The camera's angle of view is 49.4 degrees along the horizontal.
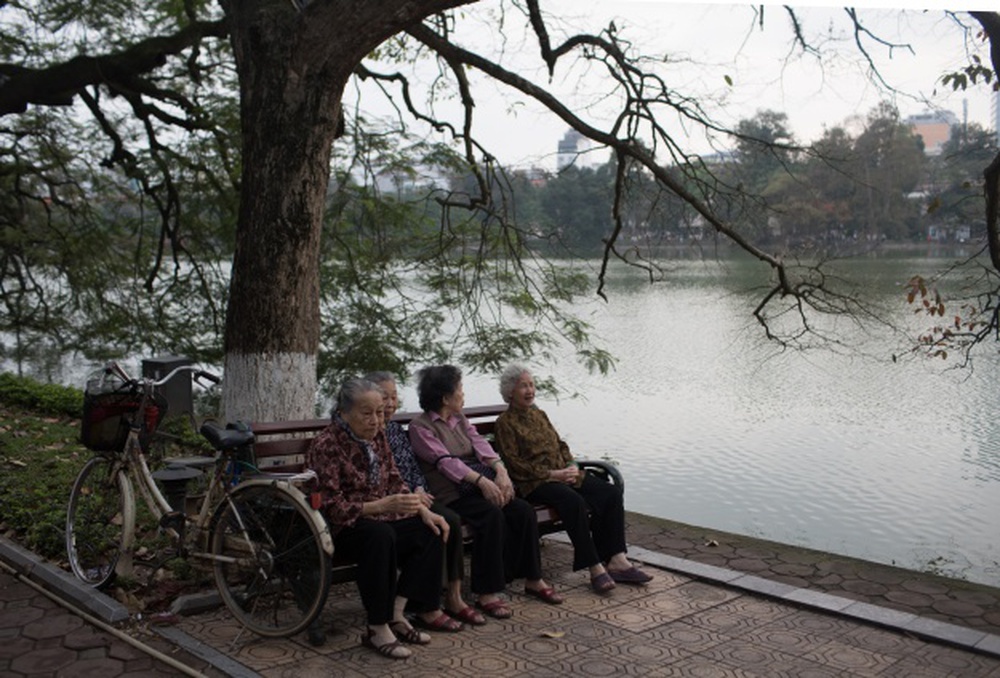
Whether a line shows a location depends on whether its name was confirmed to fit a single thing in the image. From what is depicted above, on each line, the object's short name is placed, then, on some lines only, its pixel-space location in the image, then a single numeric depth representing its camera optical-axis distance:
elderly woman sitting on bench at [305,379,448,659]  4.13
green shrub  10.14
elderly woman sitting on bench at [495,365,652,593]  5.02
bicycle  4.14
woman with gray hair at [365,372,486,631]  4.43
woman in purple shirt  4.61
